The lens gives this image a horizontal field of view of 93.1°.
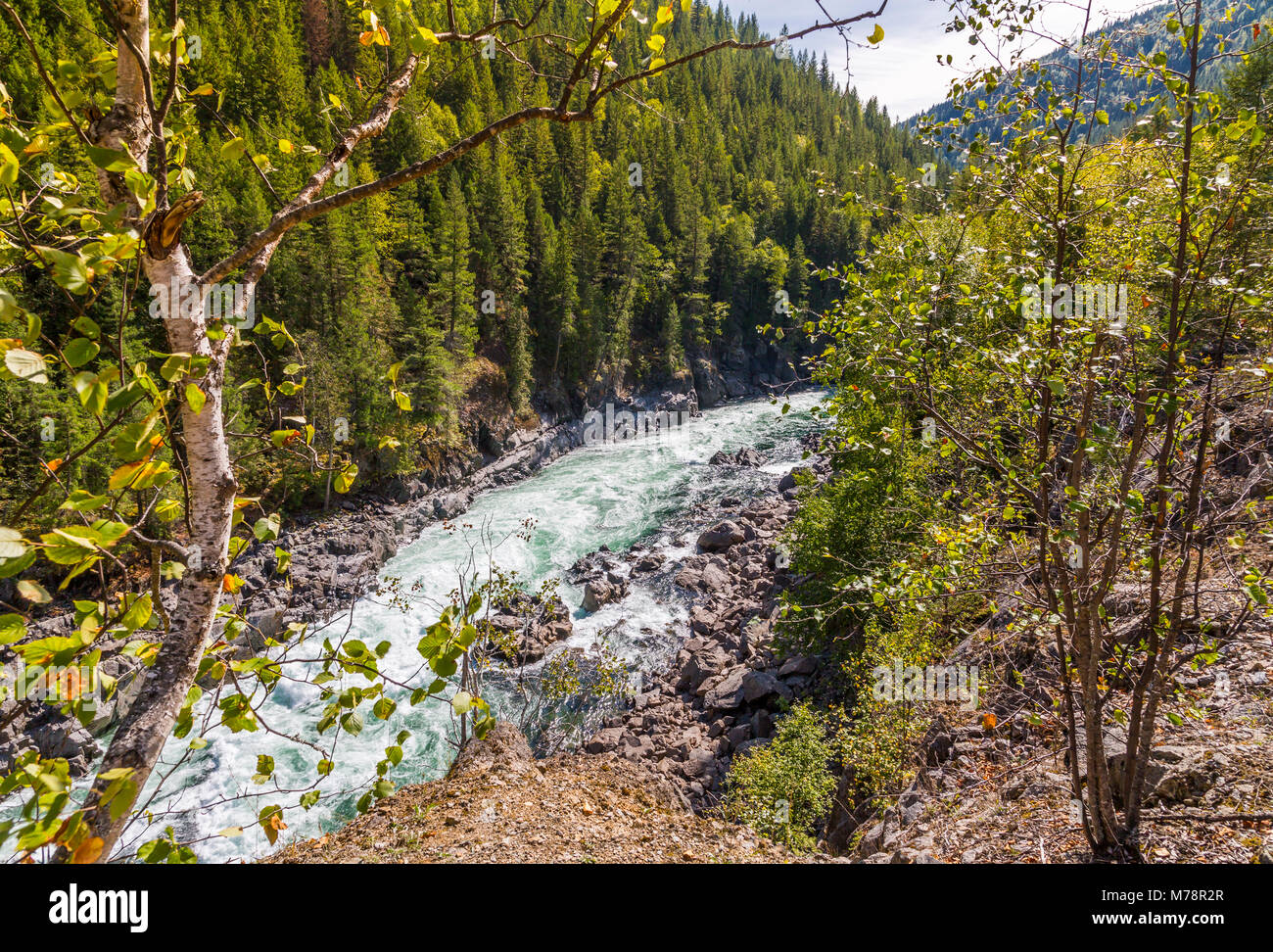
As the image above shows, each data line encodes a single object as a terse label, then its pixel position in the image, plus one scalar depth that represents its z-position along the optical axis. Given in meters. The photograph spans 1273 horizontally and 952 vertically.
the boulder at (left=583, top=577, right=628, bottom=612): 15.02
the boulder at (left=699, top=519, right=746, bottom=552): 18.08
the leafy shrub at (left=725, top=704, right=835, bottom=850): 7.36
